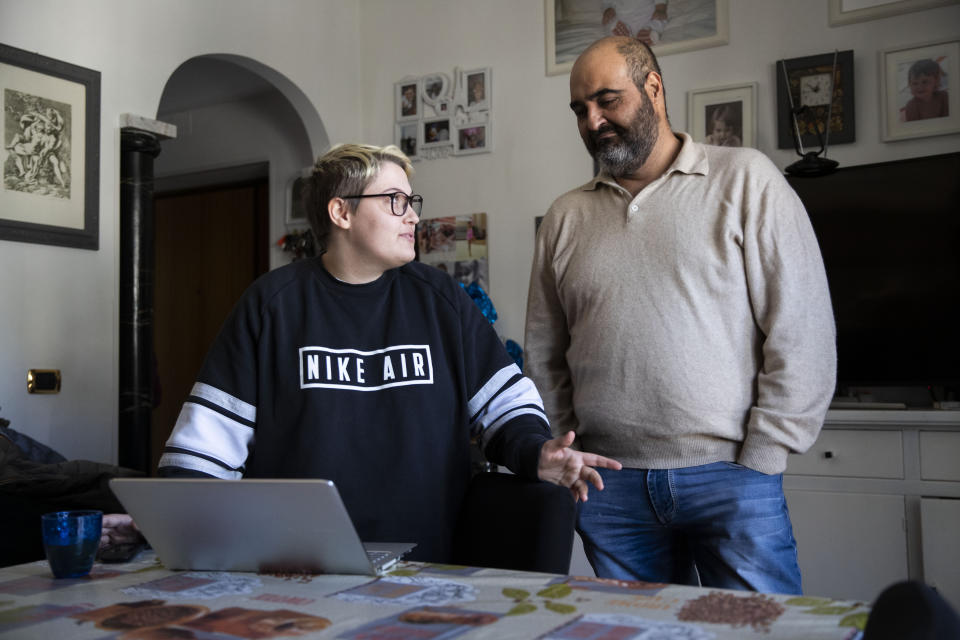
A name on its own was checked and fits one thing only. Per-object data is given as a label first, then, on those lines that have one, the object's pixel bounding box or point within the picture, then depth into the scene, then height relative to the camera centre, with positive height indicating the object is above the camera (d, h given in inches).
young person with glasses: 61.3 -3.4
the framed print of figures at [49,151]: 124.5 +27.7
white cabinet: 115.8 -22.3
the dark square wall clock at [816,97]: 136.9 +37.1
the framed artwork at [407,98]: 180.5 +49.0
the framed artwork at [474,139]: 171.2 +38.7
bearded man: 66.9 -0.5
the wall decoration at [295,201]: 195.8 +30.9
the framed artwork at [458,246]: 170.7 +18.3
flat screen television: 125.9 +10.0
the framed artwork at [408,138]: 180.7 +41.1
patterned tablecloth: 35.6 -11.9
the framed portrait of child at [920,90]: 129.7 +36.1
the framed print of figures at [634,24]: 149.0 +54.5
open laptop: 43.9 -9.5
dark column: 138.6 +6.2
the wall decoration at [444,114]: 172.2 +44.5
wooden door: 230.5 +19.1
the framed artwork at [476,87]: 171.5 +48.6
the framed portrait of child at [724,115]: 144.4 +36.4
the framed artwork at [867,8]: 132.3 +49.2
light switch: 126.9 -5.3
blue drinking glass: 48.7 -10.9
